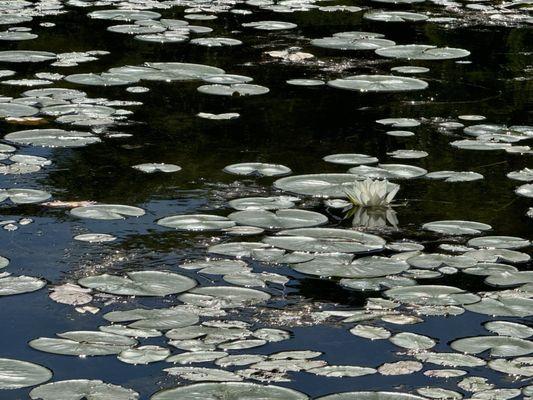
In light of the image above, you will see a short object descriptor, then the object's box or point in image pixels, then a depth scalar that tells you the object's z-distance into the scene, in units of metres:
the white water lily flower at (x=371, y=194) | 9.59
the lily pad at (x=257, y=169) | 10.61
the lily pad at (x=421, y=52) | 15.59
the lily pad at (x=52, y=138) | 11.37
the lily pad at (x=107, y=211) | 9.35
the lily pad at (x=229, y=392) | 6.35
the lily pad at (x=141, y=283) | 7.86
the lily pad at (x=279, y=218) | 9.23
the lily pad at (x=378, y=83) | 13.89
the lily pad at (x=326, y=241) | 8.72
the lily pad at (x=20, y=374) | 6.50
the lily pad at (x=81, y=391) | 6.32
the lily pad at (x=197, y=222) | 9.15
